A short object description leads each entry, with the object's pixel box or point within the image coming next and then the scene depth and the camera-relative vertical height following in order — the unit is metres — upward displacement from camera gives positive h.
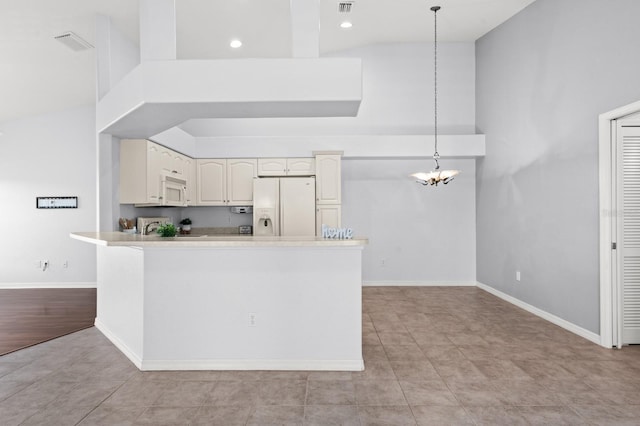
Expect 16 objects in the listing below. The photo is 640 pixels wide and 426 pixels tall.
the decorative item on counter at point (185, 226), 6.46 -0.21
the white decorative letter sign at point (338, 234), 3.23 -0.18
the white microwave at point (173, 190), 4.94 +0.32
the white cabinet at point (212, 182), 6.19 +0.52
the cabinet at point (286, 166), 6.09 +0.76
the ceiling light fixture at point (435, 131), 4.99 +1.40
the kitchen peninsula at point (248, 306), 3.07 -0.76
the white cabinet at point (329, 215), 5.96 -0.03
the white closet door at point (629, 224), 3.58 -0.12
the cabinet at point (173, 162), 5.00 +0.72
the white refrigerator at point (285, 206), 5.95 +0.11
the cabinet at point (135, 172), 4.53 +0.51
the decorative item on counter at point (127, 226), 4.57 -0.15
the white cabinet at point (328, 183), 5.98 +0.48
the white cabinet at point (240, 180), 6.16 +0.55
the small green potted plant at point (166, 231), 3.64 -0.17
